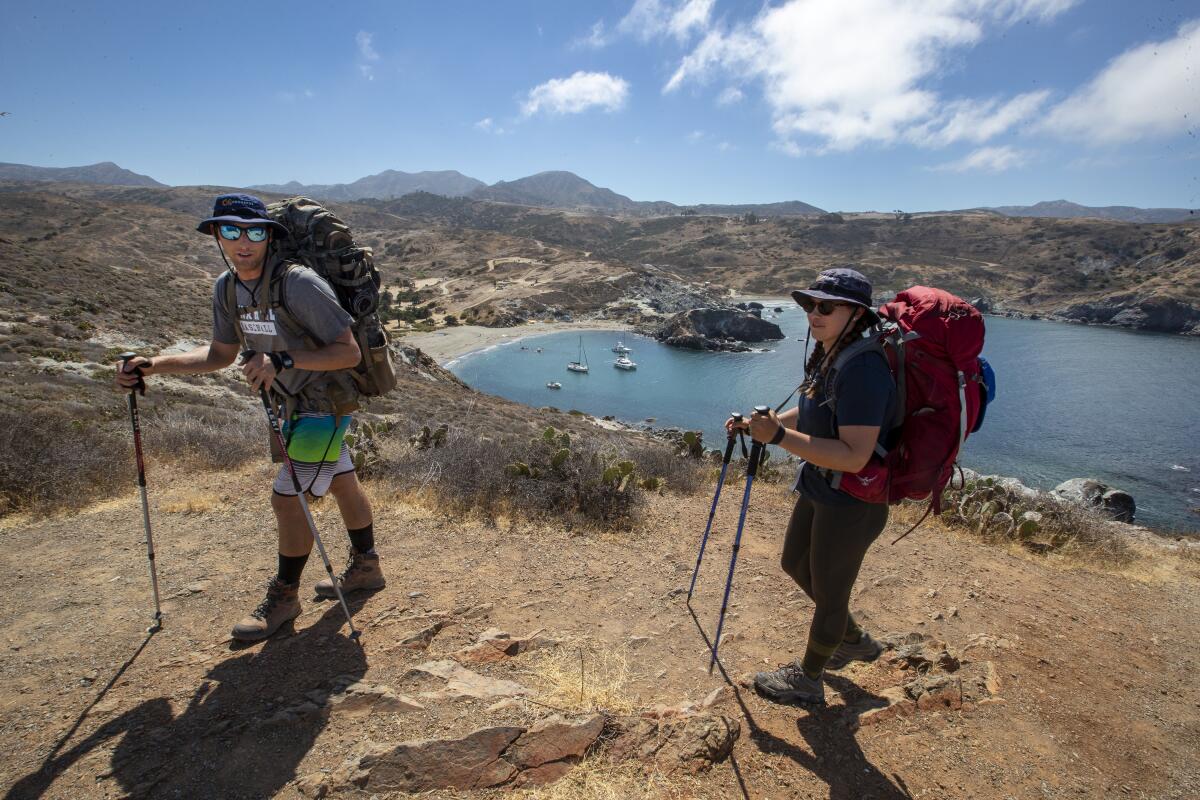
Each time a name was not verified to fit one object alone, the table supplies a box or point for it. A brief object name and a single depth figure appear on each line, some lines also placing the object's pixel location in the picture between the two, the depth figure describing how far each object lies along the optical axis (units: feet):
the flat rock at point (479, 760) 7.27
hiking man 8.71
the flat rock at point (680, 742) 8.00
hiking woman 7.60
